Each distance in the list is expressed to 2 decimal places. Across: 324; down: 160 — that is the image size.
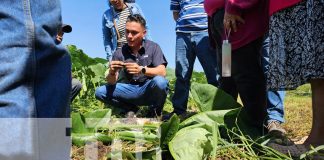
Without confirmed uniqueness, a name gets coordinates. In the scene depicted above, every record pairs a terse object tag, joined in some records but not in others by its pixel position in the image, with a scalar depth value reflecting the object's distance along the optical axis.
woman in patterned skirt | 1.51
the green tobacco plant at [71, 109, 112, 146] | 1.86
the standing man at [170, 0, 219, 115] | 3.18
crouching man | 3.30
